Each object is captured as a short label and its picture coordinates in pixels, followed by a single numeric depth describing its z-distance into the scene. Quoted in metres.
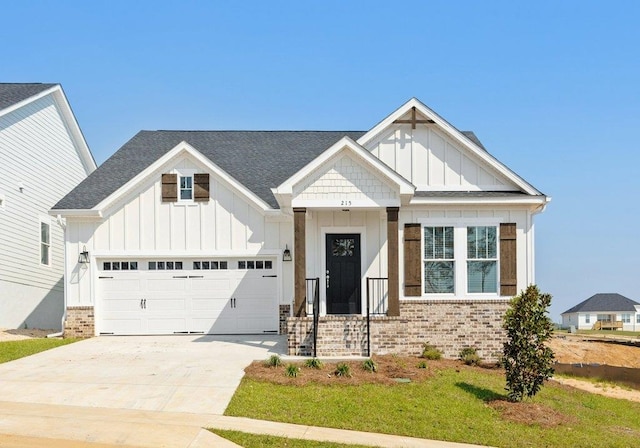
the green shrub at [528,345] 12.94
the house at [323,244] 16.62
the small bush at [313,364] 14.45
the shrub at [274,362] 14.42
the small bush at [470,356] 16.86
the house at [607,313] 58.38
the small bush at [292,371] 13.51
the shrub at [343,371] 13.70
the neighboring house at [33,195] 22.31
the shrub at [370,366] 14.31
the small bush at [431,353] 16.92
